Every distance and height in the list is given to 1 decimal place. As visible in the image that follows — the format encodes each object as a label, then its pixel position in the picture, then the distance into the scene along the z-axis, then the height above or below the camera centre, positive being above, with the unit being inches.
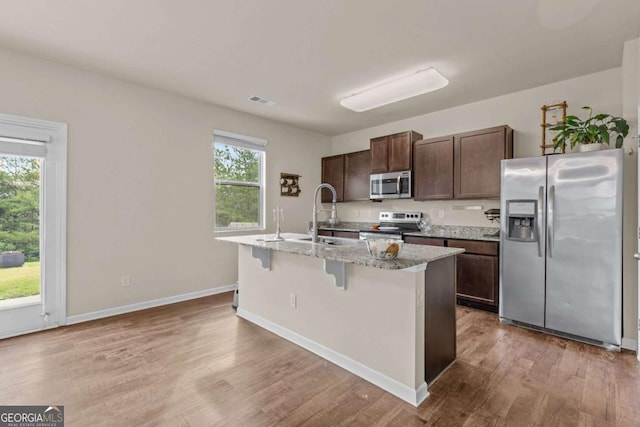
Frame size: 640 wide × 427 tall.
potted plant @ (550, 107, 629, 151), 104.6 +29.5
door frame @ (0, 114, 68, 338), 118.5 -0.7
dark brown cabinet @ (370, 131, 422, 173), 174.7 +36.7
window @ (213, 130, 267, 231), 172.6 +18.4
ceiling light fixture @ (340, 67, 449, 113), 119.4 +52.1
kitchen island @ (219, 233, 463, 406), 75.2 -27.3
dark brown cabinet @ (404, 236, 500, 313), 134.0 -26.6
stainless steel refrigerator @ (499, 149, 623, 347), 101.7 -10.6
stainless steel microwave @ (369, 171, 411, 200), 176.2 +16.9
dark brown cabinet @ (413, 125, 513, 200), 143.3 +25.5
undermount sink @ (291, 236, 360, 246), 105.3 -10.1
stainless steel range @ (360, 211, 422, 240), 175.2 -6.6
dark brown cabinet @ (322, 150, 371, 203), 202.4 +26.7
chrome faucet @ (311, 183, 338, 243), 106.8 -5.8
